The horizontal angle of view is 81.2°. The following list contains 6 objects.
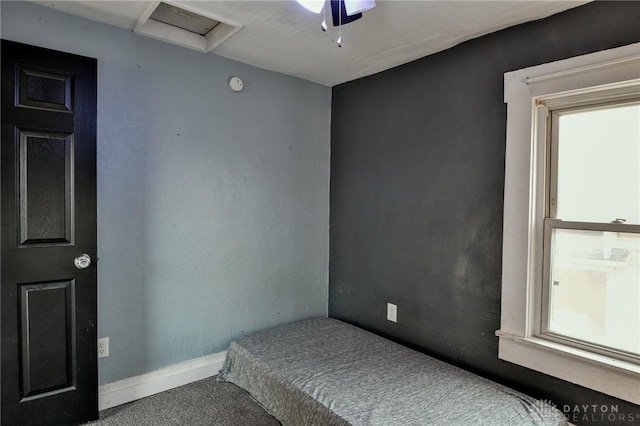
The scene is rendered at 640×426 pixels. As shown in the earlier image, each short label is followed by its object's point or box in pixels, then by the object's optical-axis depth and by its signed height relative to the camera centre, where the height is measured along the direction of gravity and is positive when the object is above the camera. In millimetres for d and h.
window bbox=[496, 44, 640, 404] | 1688 -69
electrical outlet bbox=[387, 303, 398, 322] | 2621 -751
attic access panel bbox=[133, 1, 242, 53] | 2046 +1056
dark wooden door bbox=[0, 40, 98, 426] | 1785 -168
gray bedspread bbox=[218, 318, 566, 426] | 1716 -942
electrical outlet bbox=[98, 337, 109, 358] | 2127 -822
